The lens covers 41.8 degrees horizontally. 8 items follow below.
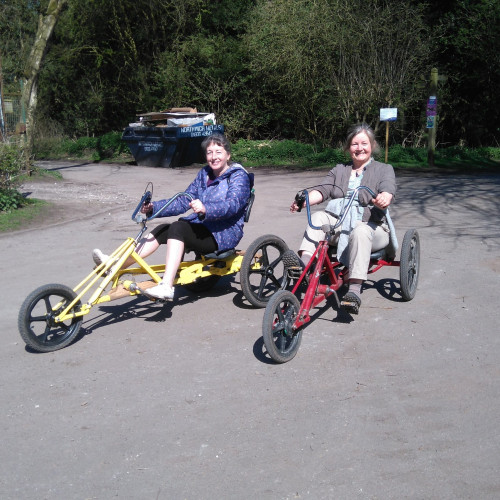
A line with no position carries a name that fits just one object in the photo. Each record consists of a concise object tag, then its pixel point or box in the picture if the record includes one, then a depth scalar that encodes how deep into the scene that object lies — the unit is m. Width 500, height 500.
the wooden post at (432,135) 15.42
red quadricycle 4.37
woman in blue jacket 5.30
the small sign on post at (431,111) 14.81
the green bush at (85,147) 22.61
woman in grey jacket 5.14
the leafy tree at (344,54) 17.83
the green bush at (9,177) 9.82
